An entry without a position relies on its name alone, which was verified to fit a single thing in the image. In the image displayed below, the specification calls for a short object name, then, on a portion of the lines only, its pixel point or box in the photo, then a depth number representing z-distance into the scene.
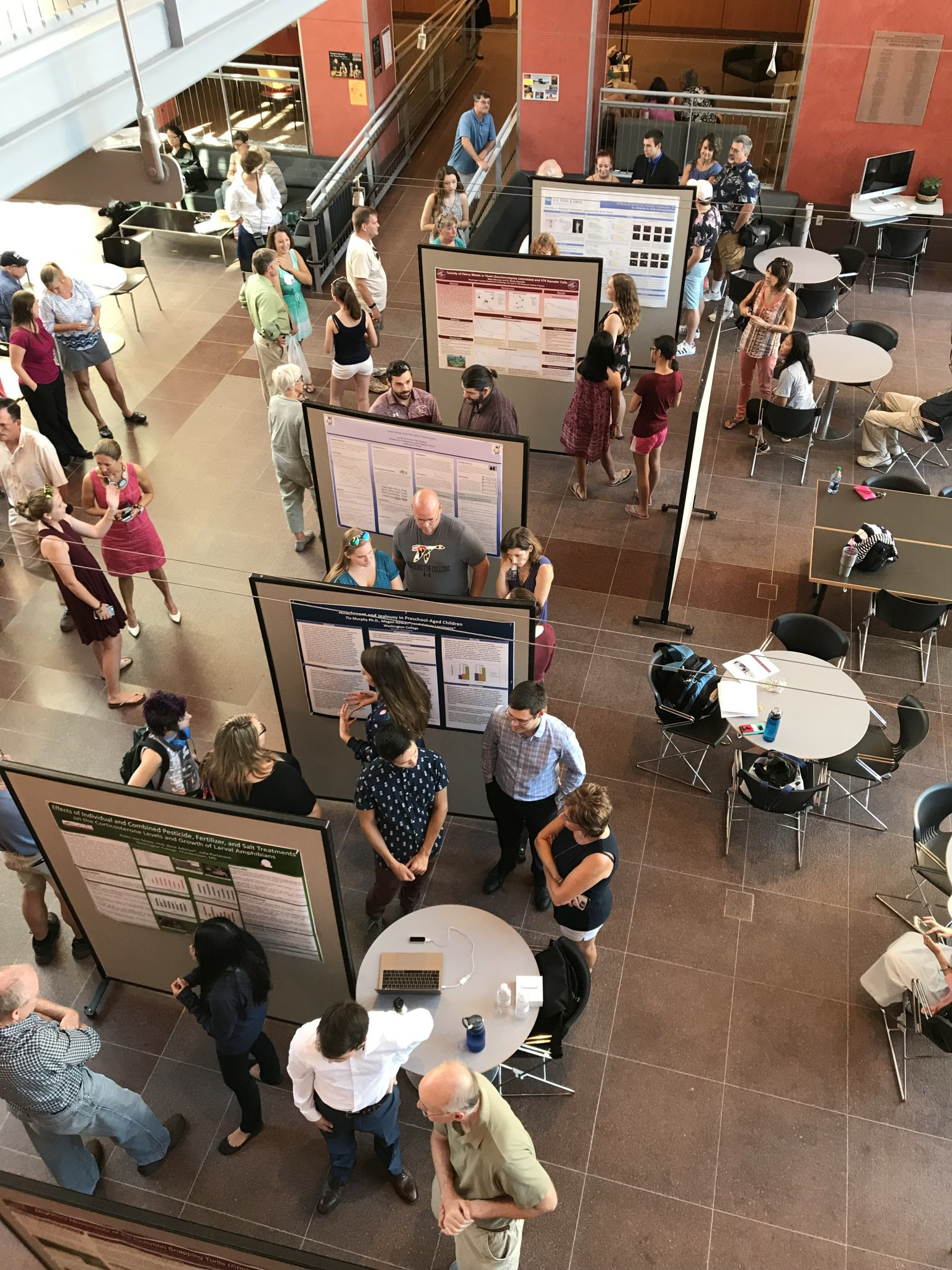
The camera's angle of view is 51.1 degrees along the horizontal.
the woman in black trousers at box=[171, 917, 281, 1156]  3.60
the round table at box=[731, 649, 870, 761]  5.16
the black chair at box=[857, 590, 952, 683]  5.97
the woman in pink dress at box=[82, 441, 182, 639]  5.85
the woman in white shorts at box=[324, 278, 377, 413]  7.22
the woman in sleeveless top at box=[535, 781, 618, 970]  3.99
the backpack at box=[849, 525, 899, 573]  6.12
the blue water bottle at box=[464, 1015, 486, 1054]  3.80
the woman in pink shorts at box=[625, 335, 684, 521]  6.70
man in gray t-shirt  5.49
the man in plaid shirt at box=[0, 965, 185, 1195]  3.48
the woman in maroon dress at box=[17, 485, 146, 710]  5.55
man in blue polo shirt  10.54
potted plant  10.19
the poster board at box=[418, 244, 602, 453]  7.09
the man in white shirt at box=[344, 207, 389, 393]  7.96
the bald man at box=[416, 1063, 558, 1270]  2.98
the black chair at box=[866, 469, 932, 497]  6.84
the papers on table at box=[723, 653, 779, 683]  5.52
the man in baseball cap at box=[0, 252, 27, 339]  8.01
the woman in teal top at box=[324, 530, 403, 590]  5.09
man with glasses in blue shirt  4.34
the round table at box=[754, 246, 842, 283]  9.16
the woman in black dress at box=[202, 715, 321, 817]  4.12
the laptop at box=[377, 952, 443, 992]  4.00
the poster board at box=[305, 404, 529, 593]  5.56
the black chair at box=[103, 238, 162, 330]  9.74
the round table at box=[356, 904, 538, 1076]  3.86
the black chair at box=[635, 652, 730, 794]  5.50
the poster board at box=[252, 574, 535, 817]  4.60
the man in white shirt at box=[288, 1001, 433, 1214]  3.31
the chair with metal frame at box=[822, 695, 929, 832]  5.19
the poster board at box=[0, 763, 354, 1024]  3.68
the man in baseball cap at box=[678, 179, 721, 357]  8.67
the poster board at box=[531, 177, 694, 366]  7.96
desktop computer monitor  10.16
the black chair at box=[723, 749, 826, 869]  5.14
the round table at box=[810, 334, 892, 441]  7.78
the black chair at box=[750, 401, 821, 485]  7.42
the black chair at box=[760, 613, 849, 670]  5.80
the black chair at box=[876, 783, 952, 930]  4.87
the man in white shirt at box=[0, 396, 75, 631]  6.21
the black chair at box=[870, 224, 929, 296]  9.85
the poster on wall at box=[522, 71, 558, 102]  11.18
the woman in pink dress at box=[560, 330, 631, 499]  6.84
